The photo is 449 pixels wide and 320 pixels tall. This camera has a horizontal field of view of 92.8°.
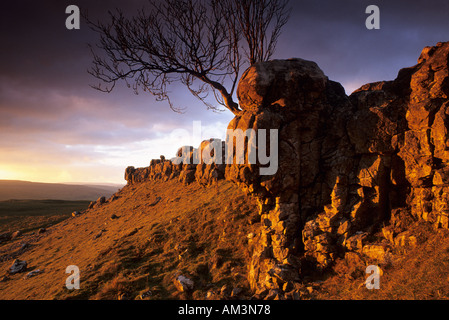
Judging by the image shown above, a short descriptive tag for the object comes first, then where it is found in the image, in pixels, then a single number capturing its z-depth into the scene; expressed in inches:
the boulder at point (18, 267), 521.3
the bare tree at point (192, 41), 419.2
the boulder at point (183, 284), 301.7
